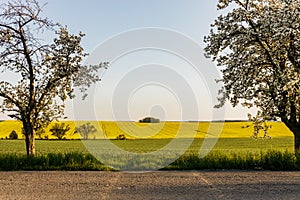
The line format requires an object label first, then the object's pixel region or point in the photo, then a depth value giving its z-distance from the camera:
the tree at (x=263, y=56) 14.24
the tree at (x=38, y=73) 15.23
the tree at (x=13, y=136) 58.72
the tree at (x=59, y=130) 57.97
